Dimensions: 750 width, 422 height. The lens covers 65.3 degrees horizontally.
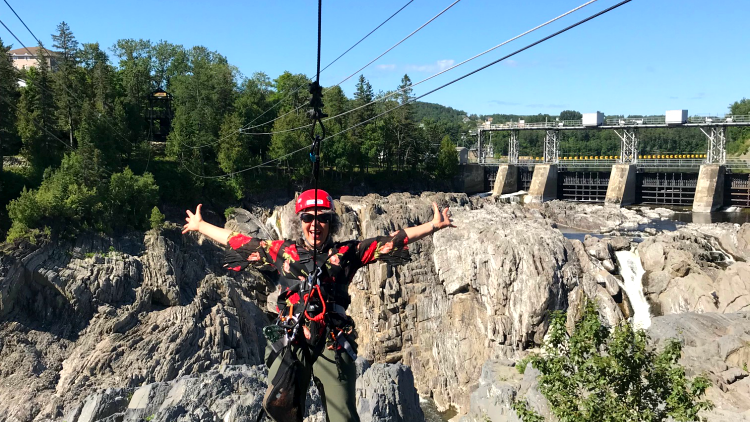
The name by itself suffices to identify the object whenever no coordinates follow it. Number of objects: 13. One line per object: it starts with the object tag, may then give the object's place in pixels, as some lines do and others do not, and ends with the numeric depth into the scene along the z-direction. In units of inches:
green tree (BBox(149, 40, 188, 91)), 2365.9
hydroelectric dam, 1985.7
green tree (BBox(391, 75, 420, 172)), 2260.1
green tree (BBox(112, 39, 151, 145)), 1583.3
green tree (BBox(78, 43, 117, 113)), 1496.2
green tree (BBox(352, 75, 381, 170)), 1950.1
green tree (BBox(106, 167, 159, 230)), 1147.7
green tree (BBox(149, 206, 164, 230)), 1140.5
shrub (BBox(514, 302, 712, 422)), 306.0
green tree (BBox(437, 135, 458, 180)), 2359.7
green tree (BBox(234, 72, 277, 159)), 1823.3
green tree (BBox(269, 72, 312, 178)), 1739.7
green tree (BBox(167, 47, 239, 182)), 1653.5
